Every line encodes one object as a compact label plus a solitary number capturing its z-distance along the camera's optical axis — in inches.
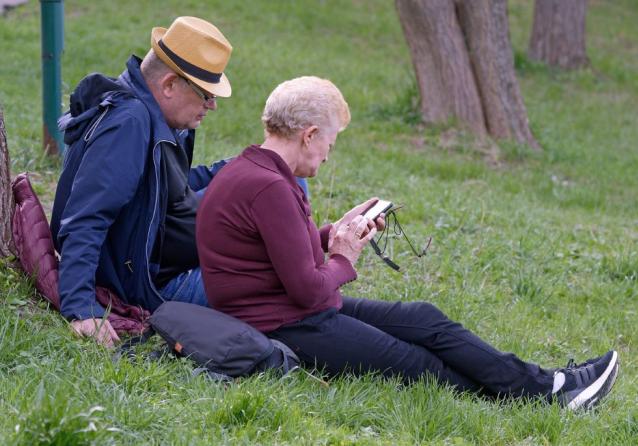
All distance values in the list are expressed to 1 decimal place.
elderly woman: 294.5
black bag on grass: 289.0
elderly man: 306.2
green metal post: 528.1
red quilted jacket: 323.0
